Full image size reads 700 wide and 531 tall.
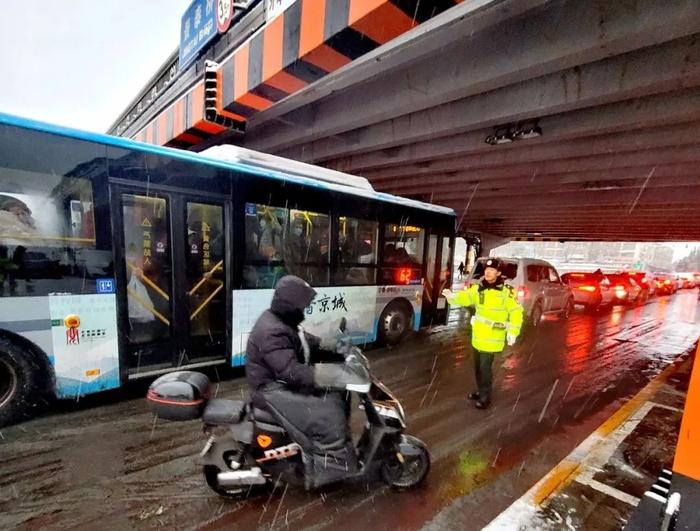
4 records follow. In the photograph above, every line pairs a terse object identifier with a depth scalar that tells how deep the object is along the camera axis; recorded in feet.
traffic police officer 13.94
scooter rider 7.80
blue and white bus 11.62
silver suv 31.58
